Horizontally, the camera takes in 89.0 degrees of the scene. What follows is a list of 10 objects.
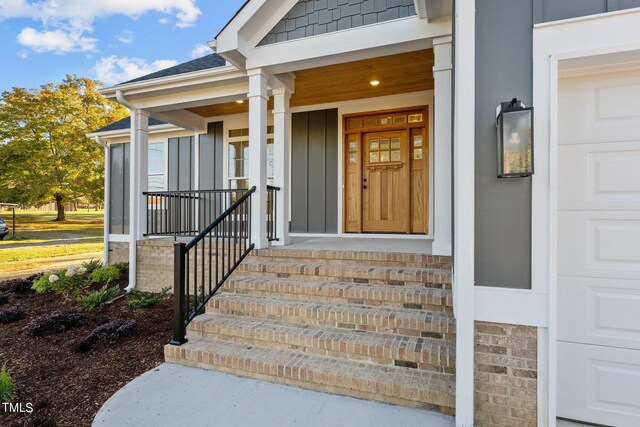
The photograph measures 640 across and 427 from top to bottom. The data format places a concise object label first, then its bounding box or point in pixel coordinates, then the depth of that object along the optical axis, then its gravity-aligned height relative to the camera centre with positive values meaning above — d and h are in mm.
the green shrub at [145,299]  4621 -1299
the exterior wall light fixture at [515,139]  1783 +415
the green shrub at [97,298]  4734 -1292
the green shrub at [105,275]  5844 -1146
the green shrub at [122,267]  6412 -1093
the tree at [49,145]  15742 +3360
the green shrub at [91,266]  6335 -1075
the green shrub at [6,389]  2454 -1356
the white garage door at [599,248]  1870 -208
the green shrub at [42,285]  5754 -1306
